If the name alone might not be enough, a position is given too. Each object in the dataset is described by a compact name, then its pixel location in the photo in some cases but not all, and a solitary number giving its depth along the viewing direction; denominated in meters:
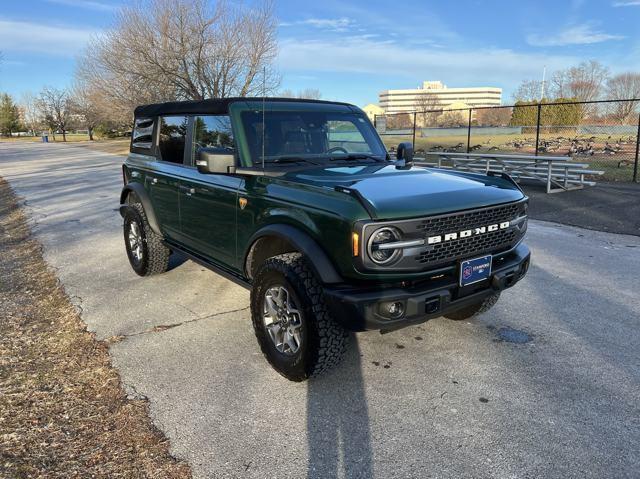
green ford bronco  2.91
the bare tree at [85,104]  32.78
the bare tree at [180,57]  24.22
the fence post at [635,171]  12.79
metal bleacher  11.65
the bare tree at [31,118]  107.19
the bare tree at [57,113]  74.38
